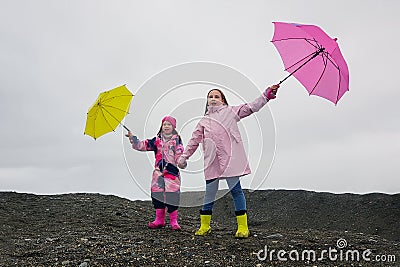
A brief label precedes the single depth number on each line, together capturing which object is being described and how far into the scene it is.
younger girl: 7.04
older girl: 6.27
